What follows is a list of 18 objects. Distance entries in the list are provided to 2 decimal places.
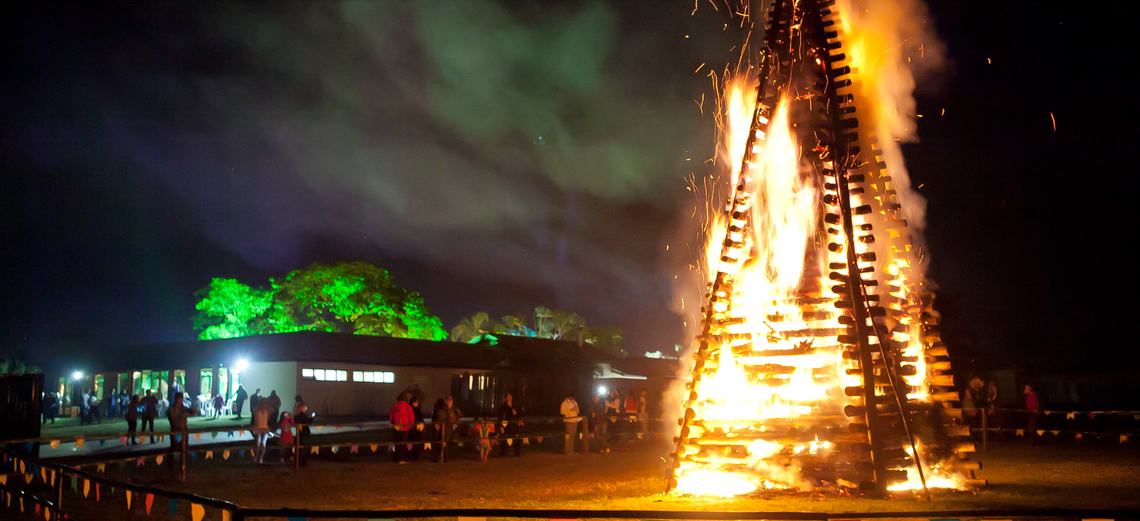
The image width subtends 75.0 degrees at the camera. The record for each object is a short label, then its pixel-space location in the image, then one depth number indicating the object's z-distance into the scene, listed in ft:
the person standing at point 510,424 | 59.28
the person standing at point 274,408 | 61.72
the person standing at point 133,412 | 68.33
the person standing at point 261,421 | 53.98
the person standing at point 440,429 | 54.42
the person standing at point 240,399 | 93.23
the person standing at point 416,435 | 55.83
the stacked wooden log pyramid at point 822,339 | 32.63
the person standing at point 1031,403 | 62.28
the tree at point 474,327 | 258.98
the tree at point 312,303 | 147.74
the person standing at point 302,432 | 51.49
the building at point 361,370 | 108.78
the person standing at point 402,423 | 54.24
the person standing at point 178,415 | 51.75
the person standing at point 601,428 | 67.82
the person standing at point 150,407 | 72.86
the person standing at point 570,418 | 62.95
